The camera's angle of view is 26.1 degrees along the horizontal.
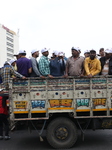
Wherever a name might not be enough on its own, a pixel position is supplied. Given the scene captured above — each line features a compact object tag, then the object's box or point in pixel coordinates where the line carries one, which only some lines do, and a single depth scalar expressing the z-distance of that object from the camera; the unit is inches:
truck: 227.1
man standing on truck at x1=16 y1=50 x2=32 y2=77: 255.6
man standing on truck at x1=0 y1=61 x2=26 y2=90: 250.7
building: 5059.1
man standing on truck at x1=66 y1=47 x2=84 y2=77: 247.4
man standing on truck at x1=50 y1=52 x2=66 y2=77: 257.0
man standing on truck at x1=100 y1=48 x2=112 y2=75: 249.6
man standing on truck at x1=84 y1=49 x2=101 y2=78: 241.1
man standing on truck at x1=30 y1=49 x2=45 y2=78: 249.1
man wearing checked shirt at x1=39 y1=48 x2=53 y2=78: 249.0
